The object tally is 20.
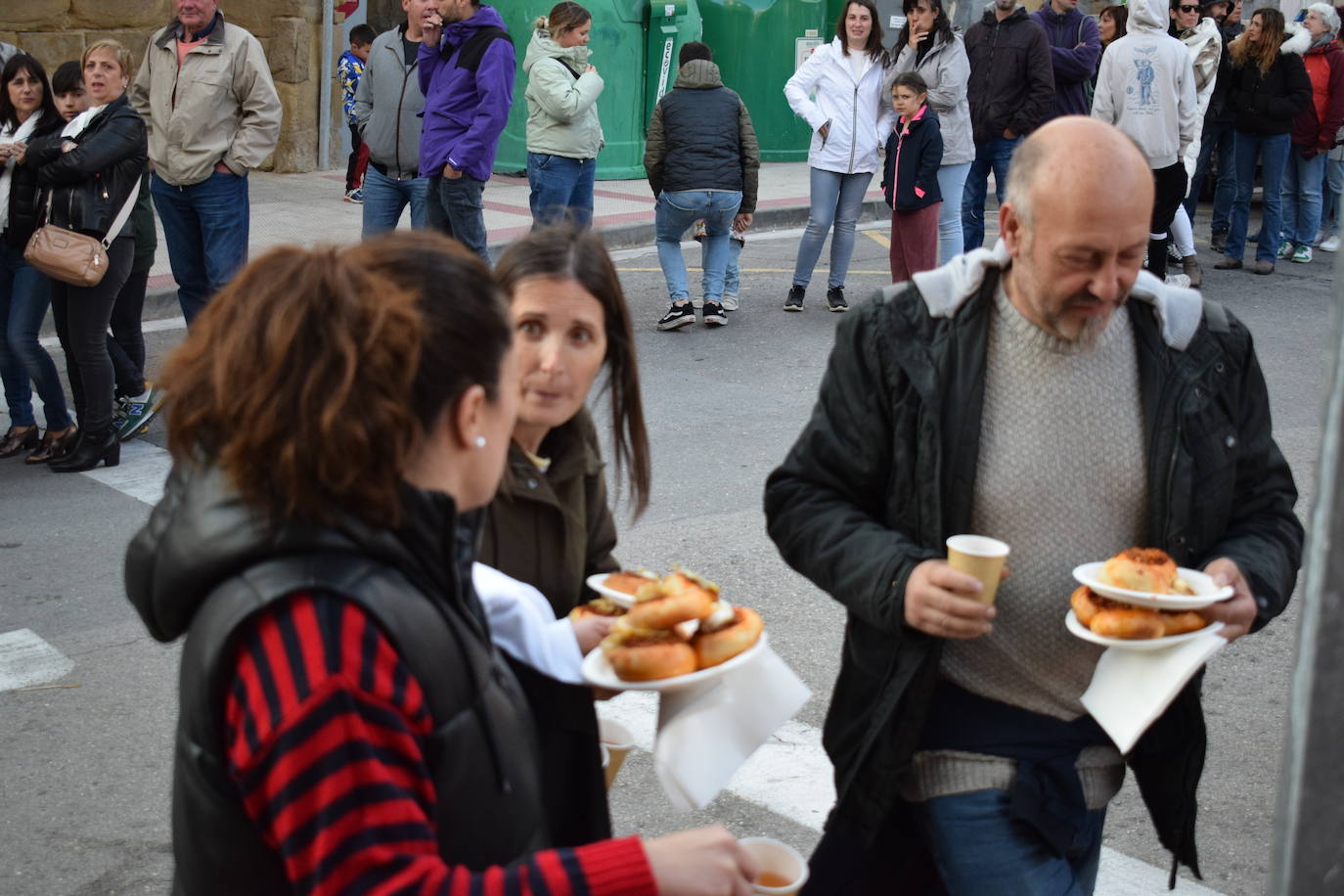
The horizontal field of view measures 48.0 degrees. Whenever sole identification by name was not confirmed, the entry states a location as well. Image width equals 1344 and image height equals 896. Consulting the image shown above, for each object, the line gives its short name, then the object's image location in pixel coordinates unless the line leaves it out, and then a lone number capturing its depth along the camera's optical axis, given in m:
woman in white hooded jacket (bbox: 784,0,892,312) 10.66
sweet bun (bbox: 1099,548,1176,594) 2.33
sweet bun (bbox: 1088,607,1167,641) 2.31
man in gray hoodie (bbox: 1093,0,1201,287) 10.80
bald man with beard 2.49
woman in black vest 1.52
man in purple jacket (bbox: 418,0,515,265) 9.21
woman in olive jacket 2.56
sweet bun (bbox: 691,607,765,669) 2.22
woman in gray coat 10.73
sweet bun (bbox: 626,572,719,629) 2.21
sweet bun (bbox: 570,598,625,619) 2.36
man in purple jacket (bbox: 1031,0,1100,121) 12.64
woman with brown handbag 7.07
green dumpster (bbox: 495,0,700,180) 16.52
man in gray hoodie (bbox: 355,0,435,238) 9.54
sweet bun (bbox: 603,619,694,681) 2.16
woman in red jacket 13.10
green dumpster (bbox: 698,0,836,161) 18.28
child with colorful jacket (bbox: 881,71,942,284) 10.05
